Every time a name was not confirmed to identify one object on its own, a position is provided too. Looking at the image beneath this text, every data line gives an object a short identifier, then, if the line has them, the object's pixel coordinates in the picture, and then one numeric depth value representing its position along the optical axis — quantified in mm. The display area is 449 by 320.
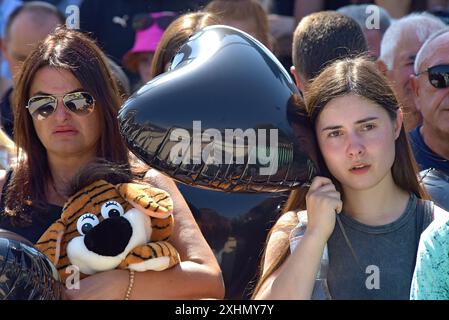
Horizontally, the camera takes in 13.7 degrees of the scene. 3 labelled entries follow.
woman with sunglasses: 5616
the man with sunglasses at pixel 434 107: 6761
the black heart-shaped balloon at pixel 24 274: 4485
